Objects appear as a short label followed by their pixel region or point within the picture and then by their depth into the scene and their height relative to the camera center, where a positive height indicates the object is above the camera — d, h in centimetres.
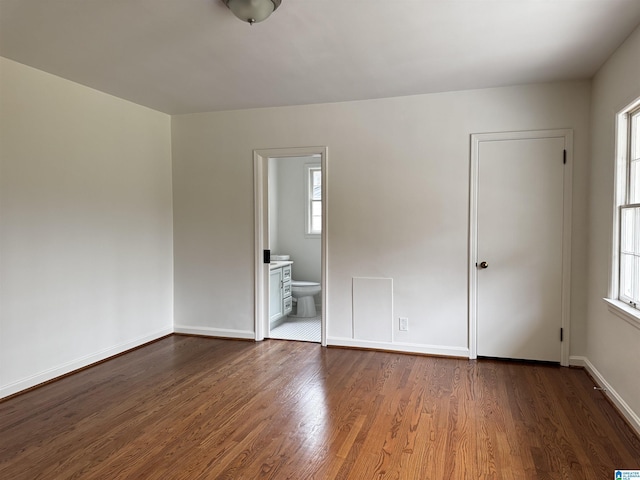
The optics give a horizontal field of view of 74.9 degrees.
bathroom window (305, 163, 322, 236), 659 +47
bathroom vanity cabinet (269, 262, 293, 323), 506 -79
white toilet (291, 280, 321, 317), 575 -95
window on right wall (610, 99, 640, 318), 279 +11
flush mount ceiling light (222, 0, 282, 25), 222 +119
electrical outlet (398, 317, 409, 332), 410 -94
